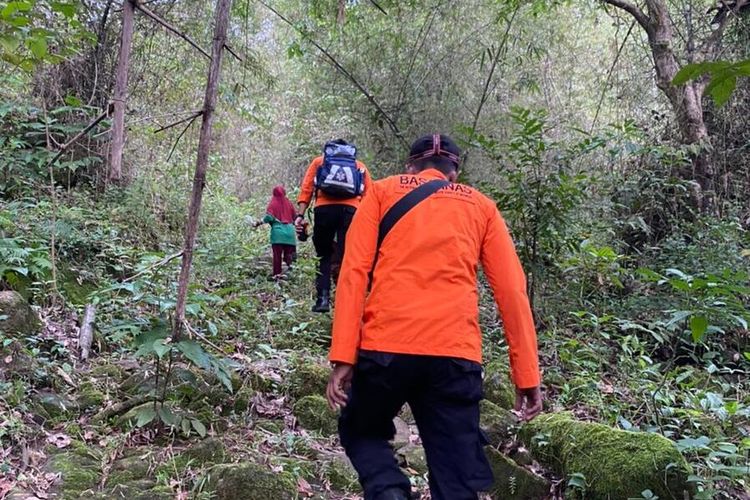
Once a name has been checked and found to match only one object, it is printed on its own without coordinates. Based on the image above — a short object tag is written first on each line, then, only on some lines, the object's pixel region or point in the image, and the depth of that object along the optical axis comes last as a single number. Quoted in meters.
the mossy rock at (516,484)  3.54
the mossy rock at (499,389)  4.71
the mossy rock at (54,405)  3.85
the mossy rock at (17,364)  4.08
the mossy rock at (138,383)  4.13
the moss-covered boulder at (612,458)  3.28
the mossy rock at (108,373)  4.44
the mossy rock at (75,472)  3.15
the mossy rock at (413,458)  3.83
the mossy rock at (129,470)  3.31
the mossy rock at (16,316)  4.62
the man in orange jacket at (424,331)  2.51
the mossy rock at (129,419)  3.80
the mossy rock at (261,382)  4.62
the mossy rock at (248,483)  3.19
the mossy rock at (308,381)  4.66
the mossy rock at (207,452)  3.56
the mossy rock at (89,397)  4.05
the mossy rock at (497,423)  4.11
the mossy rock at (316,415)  4.29
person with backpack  6.00
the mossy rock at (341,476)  3.62
